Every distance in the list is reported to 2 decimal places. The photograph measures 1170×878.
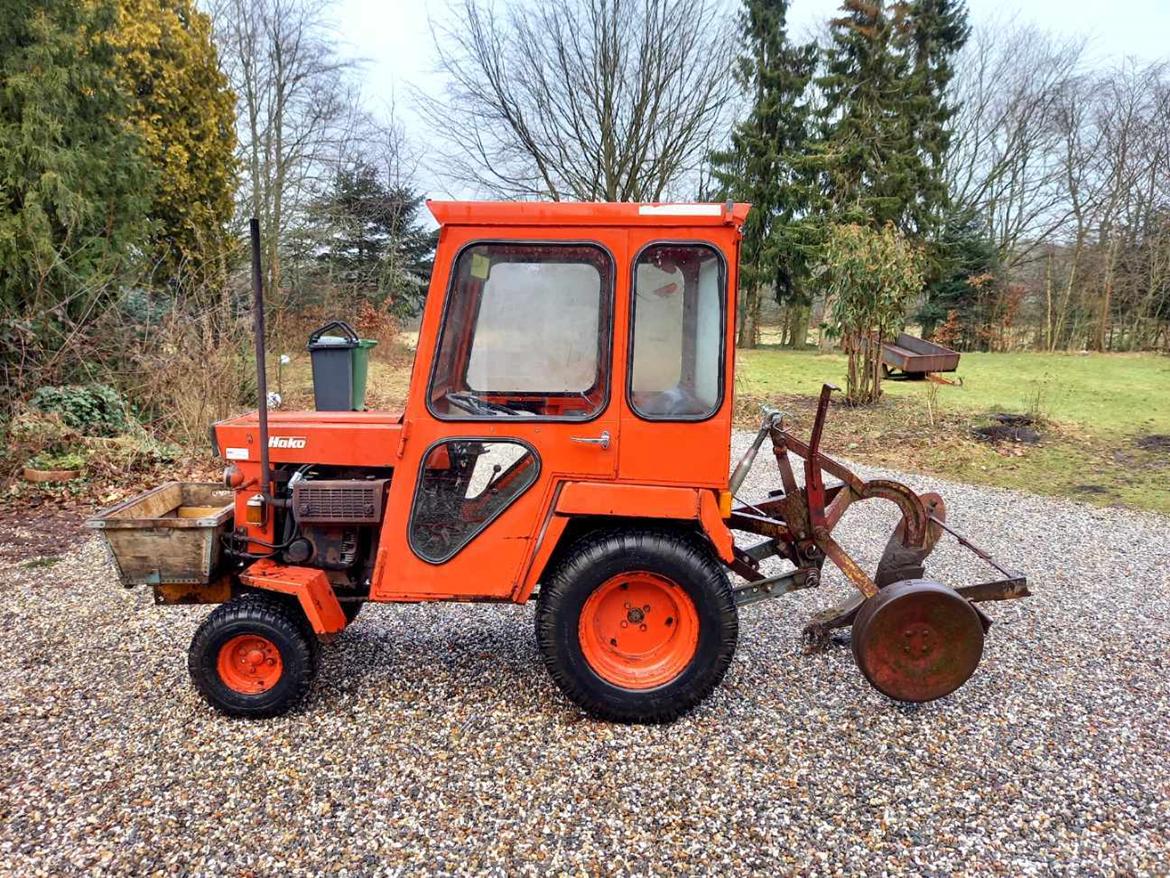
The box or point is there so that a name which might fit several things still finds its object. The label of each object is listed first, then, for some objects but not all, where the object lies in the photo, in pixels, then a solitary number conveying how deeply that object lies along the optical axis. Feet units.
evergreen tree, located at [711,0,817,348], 66.08
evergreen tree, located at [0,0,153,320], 20.11
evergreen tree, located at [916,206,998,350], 72.84
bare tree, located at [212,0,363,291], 48.93
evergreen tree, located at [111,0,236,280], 28.63
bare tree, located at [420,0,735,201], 49.83
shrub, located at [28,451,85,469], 20.02
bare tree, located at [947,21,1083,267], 75.36
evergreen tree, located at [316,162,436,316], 52.60
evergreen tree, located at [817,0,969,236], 64.28
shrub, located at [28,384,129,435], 20.80
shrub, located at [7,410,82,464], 19.75
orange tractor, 8.49
